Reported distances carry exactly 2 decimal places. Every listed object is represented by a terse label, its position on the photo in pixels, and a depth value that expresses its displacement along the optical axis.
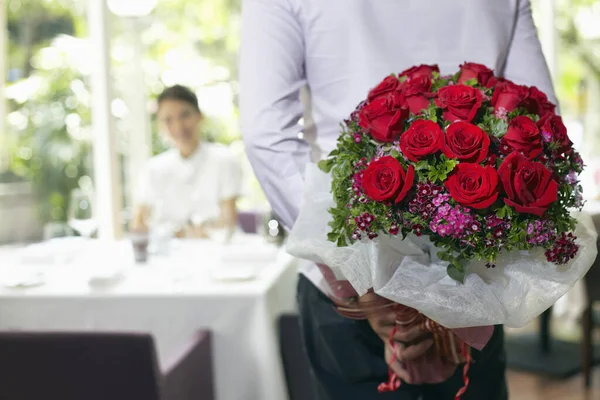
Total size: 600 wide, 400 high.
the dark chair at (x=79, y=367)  2.03
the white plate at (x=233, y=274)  2.70
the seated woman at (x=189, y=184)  4.91
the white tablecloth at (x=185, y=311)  2.58
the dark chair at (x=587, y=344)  4.20
